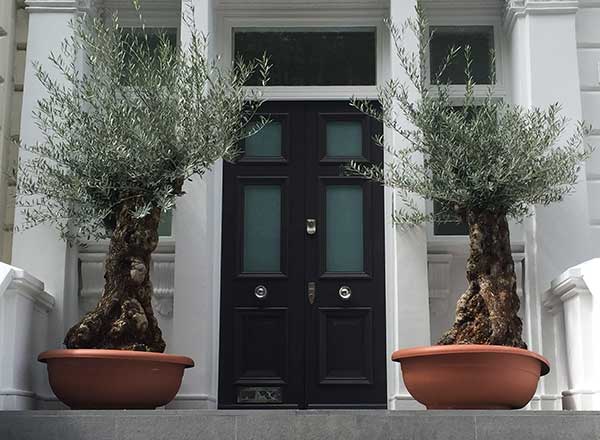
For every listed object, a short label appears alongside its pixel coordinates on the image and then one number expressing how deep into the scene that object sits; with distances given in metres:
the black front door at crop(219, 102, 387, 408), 8.02
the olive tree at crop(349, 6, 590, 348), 6.86
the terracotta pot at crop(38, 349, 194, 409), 6.49
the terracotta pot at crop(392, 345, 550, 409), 6.48
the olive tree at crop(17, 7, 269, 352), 6.79
